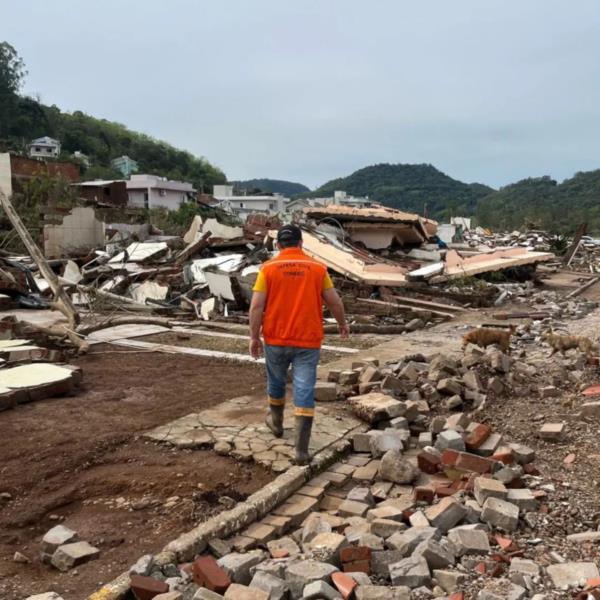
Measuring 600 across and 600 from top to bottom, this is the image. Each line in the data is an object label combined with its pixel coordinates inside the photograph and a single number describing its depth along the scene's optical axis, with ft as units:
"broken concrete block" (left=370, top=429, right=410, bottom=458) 15.33
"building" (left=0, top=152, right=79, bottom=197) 128.25
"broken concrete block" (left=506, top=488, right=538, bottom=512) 11.78
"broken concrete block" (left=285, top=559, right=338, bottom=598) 9.01
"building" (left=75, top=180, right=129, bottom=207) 144.88
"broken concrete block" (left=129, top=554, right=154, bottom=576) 9.43
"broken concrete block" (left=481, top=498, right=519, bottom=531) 10.99
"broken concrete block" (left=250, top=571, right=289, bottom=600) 8.84
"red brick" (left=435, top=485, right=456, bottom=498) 12.48
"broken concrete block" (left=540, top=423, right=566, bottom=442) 15.51
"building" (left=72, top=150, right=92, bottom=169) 206.17
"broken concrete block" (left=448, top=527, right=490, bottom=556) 10.05
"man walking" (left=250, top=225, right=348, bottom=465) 14.03
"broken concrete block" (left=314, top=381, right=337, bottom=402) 19.60
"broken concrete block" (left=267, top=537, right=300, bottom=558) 10.36
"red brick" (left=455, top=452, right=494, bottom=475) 13.23
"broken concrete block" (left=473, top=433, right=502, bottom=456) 14.37
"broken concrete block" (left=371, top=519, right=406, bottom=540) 10.80
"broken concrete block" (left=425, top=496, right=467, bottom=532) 10.98
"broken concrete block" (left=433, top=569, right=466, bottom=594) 9.05
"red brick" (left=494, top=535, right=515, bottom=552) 10.25
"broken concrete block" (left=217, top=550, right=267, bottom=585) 9.46
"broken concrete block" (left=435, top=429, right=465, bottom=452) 14.62
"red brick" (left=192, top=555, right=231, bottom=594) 9.02
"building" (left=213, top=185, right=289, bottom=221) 225.76
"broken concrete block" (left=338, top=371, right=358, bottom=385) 20.76
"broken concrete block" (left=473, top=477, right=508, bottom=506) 11.72
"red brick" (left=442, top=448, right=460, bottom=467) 13.64
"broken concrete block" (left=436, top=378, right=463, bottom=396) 19.25
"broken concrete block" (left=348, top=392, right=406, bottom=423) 17.30
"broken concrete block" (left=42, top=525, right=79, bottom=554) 10.49
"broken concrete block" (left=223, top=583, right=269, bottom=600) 8.66
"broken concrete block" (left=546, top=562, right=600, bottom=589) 8.91
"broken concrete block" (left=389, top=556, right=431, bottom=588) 9.18
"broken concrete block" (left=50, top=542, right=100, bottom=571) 10.10
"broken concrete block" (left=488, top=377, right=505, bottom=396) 19.79
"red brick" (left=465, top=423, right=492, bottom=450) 14.58
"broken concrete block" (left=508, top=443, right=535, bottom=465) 14.04
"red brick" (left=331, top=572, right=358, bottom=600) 8.84
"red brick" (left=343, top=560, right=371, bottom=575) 9.74
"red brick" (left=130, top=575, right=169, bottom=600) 8.91
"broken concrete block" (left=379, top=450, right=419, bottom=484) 13.64
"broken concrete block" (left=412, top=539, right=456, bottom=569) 9.64
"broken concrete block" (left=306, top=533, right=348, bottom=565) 9.86
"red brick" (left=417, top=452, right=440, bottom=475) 14.07
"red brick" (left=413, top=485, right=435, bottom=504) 12.45
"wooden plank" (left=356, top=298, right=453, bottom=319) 41.14
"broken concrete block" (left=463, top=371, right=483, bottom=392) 19.63
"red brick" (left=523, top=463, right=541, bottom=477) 13.62
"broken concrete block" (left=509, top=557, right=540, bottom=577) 9.26
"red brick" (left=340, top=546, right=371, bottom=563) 9.82
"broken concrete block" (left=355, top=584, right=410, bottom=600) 8.64
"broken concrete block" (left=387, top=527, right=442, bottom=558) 10.00
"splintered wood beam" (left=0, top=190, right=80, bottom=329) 30.81
